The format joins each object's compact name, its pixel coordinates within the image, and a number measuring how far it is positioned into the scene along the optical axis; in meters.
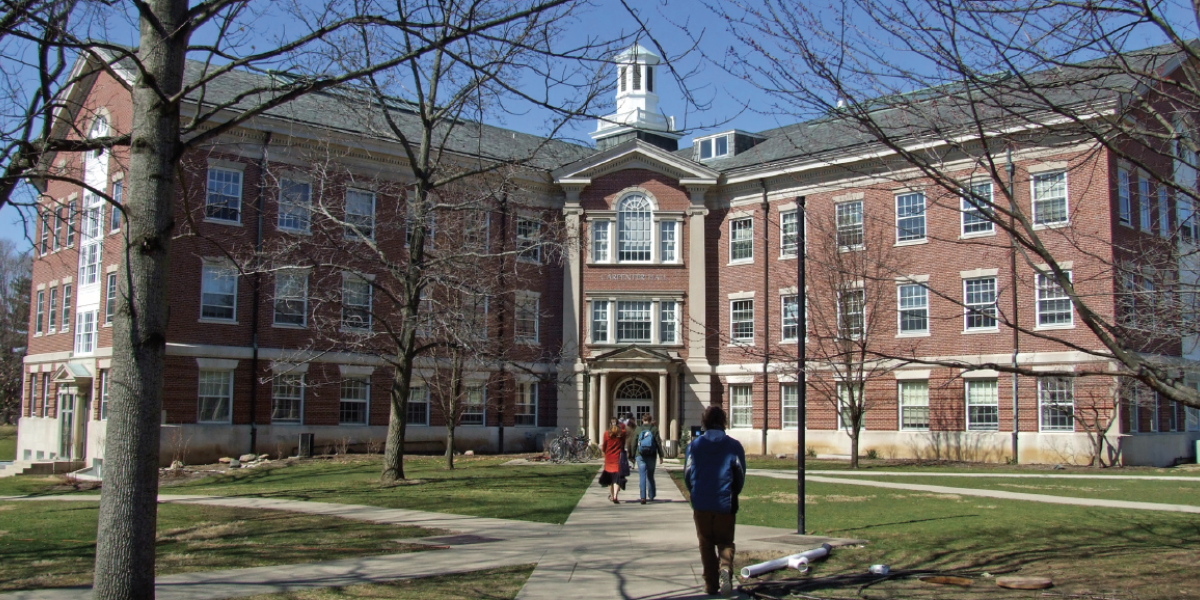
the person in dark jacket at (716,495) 8.98
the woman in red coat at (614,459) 17.98
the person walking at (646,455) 17.83
